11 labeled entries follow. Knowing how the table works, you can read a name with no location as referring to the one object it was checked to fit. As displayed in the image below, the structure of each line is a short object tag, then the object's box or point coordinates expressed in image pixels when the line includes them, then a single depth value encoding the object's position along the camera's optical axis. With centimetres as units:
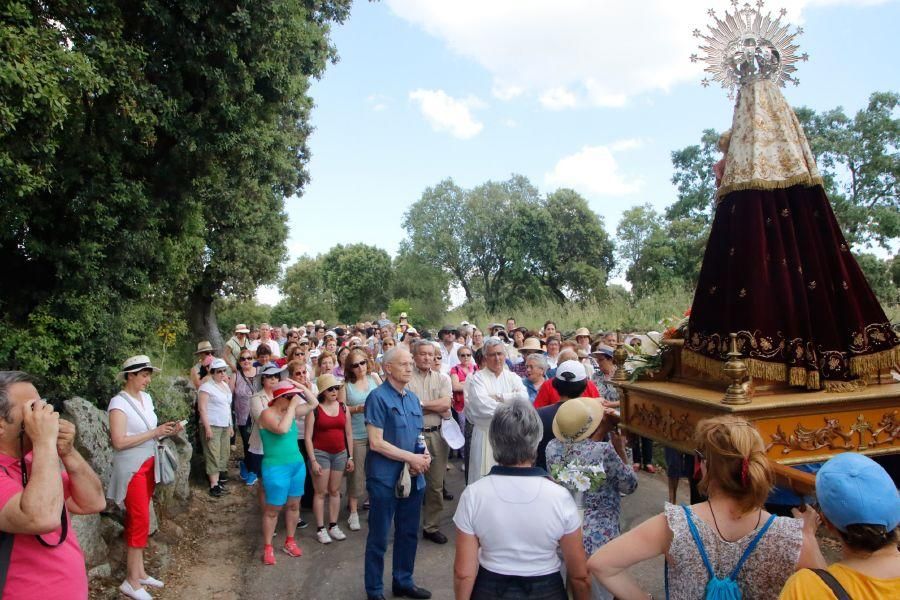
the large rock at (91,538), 519
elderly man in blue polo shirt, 485
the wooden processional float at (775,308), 307
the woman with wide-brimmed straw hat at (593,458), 359
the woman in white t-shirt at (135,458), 516
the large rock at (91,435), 580
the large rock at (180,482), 704
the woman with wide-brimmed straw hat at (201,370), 882
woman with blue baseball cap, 187
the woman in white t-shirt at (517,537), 285
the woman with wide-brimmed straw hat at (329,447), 657
